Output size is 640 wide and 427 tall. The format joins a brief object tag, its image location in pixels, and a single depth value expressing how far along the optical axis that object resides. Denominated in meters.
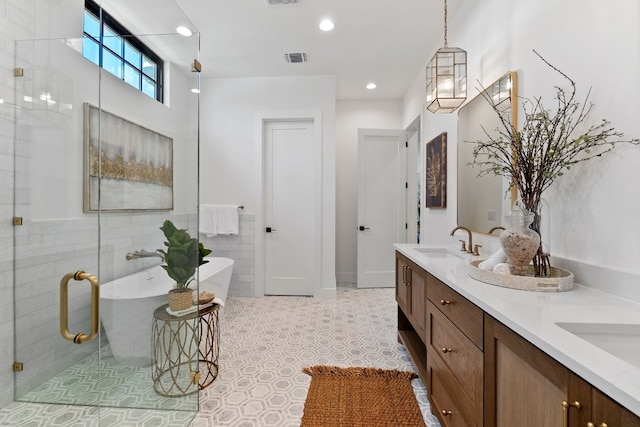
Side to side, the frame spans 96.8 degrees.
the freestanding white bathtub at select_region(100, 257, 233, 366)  1.61
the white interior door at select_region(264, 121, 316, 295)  3.76
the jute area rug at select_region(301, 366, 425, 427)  1.54
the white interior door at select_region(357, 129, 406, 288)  4.12
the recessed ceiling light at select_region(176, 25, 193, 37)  1.74
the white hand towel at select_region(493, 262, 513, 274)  1.23
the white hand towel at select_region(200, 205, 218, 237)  3.64
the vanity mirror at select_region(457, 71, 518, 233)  1.69
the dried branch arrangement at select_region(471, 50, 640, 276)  1.14
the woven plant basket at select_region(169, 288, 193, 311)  1.63
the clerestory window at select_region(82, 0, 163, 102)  1.60
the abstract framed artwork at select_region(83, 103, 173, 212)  1.55
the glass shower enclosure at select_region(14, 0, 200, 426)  1.58
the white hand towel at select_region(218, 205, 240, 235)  3.63
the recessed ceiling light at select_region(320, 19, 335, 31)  2.59
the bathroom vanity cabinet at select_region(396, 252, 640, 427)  0.60
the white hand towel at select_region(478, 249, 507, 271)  1.33
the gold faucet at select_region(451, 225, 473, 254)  2.01
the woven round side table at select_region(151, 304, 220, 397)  1.63
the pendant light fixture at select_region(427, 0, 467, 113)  1.98
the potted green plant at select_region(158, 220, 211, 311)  1.62
